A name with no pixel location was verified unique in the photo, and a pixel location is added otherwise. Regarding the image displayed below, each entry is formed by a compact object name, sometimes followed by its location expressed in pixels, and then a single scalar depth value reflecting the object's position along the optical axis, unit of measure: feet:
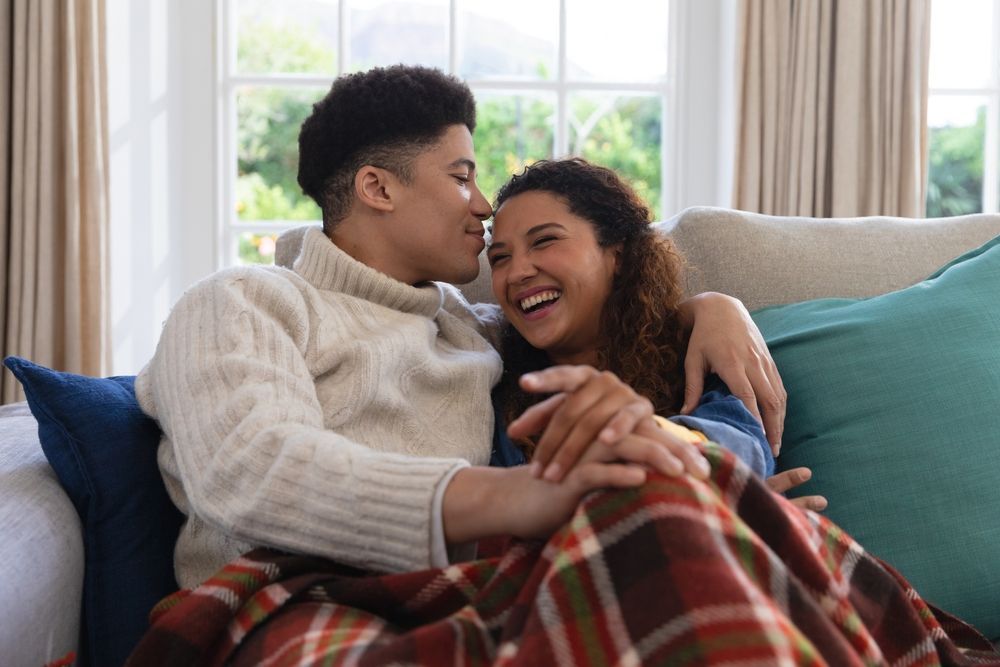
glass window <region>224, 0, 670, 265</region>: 10.92
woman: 5.31
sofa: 3.79
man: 3.43
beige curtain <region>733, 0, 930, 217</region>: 9.96
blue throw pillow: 4.13
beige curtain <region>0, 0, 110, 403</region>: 9.11
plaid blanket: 2.72
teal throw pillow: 4.45
